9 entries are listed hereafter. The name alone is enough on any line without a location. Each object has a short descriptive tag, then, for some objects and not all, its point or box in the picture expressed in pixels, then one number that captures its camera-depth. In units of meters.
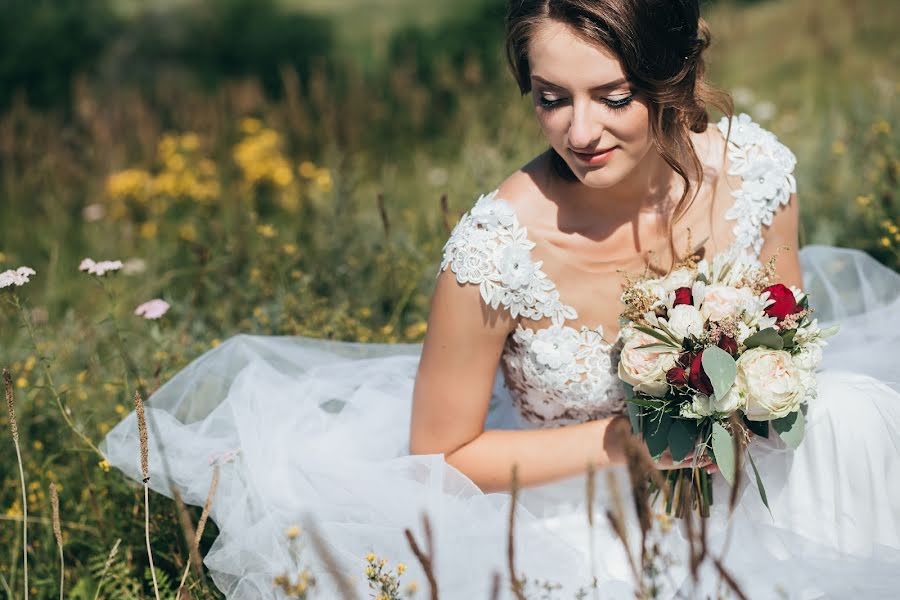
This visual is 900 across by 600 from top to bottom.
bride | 2.33
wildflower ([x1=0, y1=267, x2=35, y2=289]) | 2.42
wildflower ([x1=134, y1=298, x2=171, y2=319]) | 2.93
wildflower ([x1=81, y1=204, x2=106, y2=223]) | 5.03
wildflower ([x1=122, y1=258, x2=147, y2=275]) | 4.22
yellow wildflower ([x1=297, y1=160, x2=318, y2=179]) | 4.85
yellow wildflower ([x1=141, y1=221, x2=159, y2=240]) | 4.96
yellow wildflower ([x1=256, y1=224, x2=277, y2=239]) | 3.65
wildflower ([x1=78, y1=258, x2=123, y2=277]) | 2.74
